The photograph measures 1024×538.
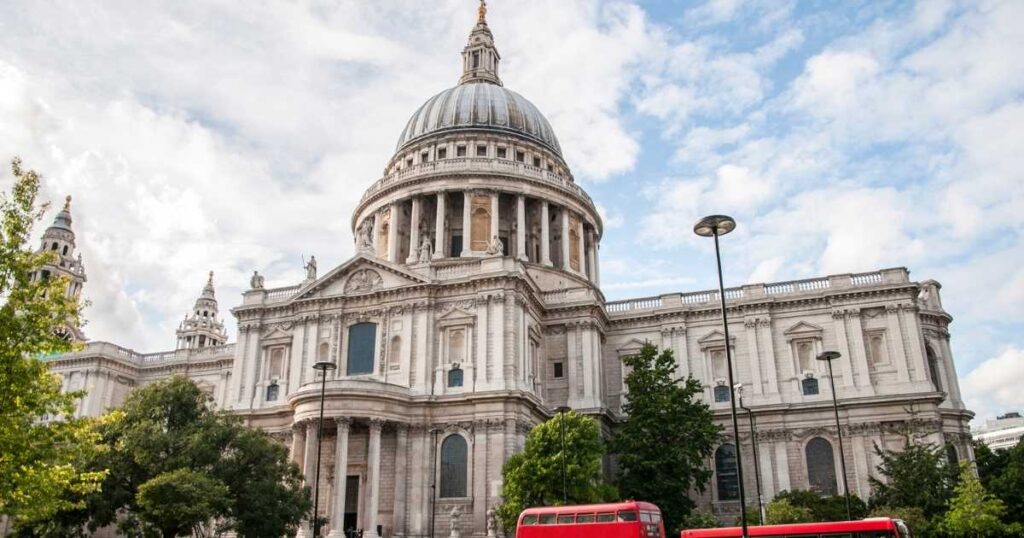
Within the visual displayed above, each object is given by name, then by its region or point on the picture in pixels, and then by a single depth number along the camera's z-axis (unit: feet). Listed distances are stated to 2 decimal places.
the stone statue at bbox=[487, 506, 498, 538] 137.39
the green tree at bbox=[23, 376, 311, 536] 108.88
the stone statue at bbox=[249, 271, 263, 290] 184.14
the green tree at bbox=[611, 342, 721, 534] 143.23
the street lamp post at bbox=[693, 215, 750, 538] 77.25
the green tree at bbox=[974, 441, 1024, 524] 150.41
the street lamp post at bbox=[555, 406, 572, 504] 122.74
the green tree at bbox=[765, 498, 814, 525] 126.00
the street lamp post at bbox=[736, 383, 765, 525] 160.67
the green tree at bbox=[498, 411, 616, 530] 125.90
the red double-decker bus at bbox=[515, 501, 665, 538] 99.04
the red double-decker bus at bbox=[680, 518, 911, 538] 93.71
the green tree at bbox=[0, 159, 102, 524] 66.74
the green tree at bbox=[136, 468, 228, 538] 106.83
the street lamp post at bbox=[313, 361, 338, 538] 116.47
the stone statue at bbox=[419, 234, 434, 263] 171.94
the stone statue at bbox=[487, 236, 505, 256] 169.04
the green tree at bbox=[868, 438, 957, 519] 133.49
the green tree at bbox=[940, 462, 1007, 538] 121.29
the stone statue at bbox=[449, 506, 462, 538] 140.15
